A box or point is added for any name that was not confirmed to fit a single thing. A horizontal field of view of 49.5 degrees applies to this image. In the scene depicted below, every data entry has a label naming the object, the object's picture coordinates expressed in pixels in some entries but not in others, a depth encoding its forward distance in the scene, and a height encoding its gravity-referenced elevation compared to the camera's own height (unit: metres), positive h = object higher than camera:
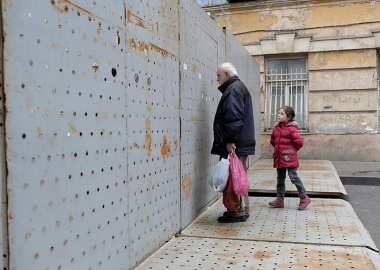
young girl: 5.02 -0.35
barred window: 12.70 +1.03
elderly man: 4.12 -0.03
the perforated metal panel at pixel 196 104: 4.14 +0.19
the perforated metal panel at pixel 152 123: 3.01 -0.01
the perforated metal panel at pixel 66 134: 1.85 -0.07
